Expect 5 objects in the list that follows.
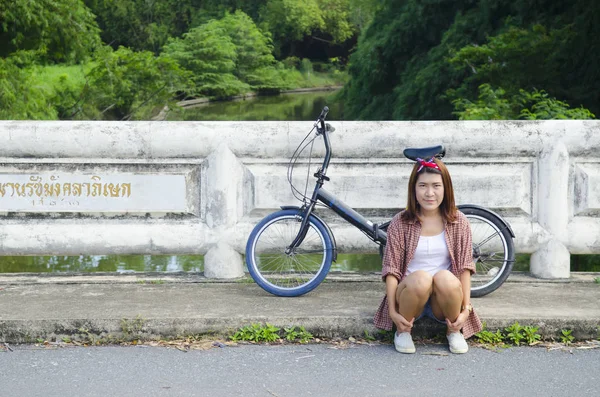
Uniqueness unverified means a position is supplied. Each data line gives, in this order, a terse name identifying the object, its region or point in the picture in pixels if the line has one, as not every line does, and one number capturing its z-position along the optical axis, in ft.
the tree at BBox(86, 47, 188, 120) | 97.71
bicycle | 19.65
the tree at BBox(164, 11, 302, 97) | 207.62
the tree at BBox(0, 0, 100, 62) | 58.95
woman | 16.47
